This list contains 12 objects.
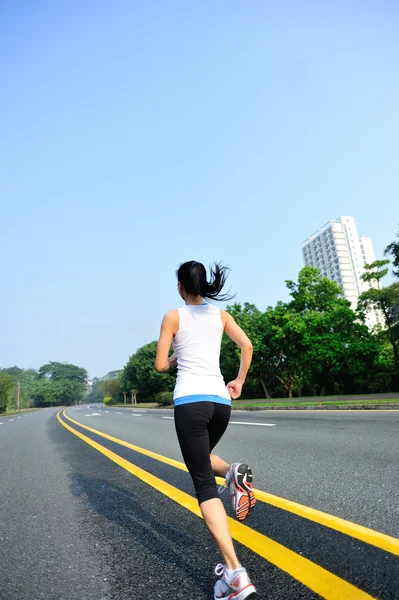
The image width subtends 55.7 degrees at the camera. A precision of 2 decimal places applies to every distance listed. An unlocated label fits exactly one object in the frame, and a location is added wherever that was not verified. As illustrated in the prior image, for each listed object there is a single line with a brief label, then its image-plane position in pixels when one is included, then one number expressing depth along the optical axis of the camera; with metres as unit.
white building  140.62
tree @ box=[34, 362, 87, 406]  113.75
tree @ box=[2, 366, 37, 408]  109.25
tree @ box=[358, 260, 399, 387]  25.81
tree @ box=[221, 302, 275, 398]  35.97
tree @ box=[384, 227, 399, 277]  25.39
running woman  1.93
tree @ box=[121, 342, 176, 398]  53.91
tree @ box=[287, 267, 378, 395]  29.22
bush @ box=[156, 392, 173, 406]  37.47
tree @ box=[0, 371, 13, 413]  60.88
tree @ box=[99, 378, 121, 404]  83.56
